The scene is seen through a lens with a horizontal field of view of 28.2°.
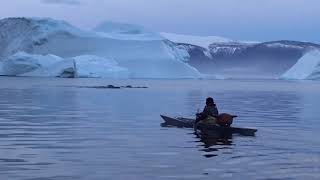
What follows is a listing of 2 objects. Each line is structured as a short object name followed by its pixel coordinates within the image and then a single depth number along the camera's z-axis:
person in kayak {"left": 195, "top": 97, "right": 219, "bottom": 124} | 16.00
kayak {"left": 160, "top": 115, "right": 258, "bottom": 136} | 15.65
